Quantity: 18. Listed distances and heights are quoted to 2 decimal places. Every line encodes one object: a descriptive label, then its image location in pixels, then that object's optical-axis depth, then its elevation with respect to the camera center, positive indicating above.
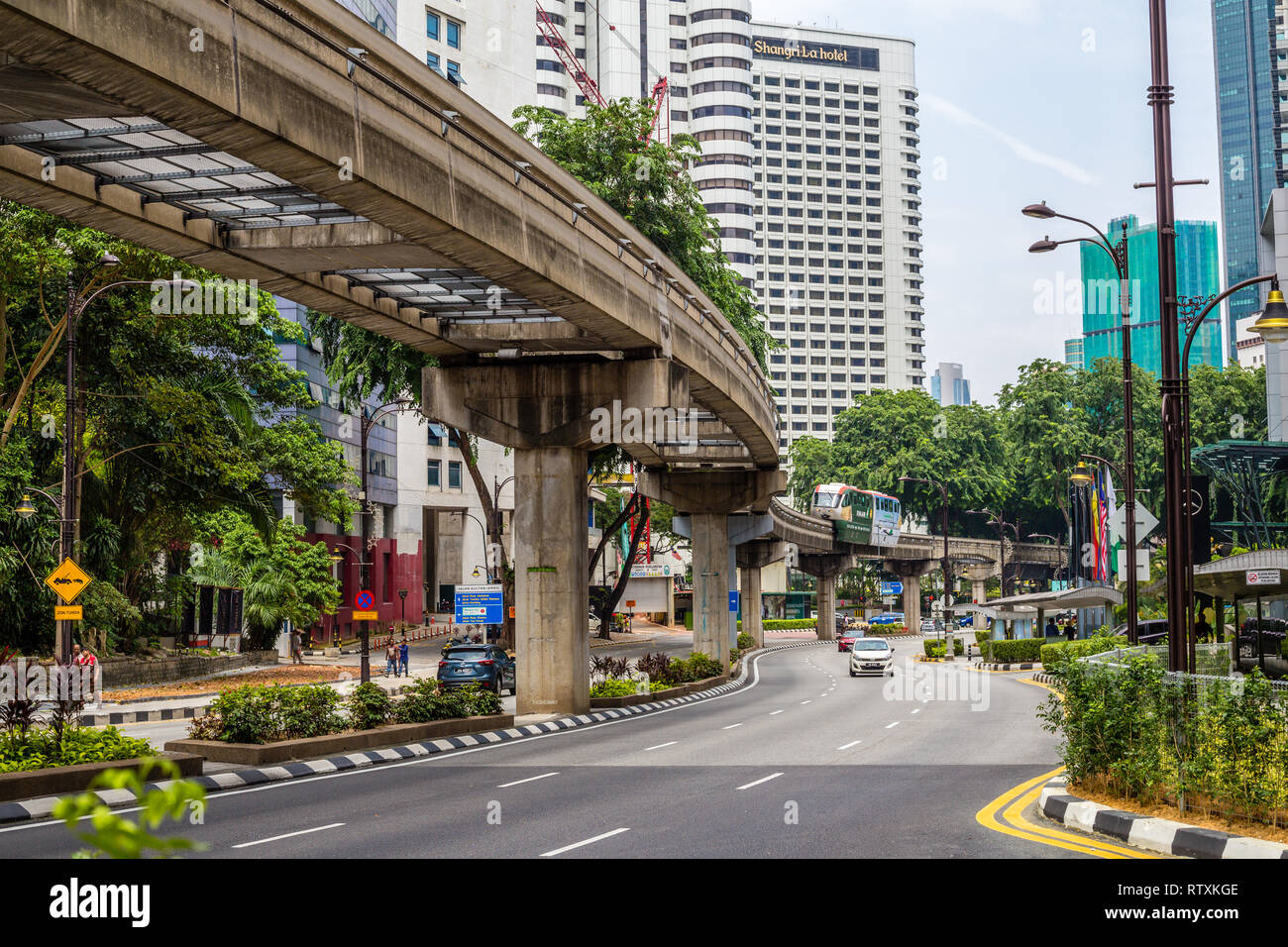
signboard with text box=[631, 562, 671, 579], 108.31 -2.28
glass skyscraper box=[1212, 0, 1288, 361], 132.88 +50.23
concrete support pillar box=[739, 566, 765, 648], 84.00 -4.32
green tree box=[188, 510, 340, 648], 55.00 -0.95
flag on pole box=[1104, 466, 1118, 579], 48.21 -0.25
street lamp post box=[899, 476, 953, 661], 62.84 -4.27
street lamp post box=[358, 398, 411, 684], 36.03 +0.77
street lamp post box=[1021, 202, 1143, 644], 24.27 +3.13
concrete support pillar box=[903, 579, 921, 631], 105.44 -5.27
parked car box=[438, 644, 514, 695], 37.06 -3.46
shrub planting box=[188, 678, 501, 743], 20.72 -2.81
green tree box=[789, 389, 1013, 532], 107.81 +7.41
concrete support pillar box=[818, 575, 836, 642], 95.88 -4.99
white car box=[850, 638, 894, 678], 51.31 -4.65
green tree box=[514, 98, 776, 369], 44.09 +12.60
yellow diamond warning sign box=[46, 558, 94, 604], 25.44 -0.53
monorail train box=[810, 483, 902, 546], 87.75 +1.98
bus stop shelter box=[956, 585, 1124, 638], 44.53 -2.44
